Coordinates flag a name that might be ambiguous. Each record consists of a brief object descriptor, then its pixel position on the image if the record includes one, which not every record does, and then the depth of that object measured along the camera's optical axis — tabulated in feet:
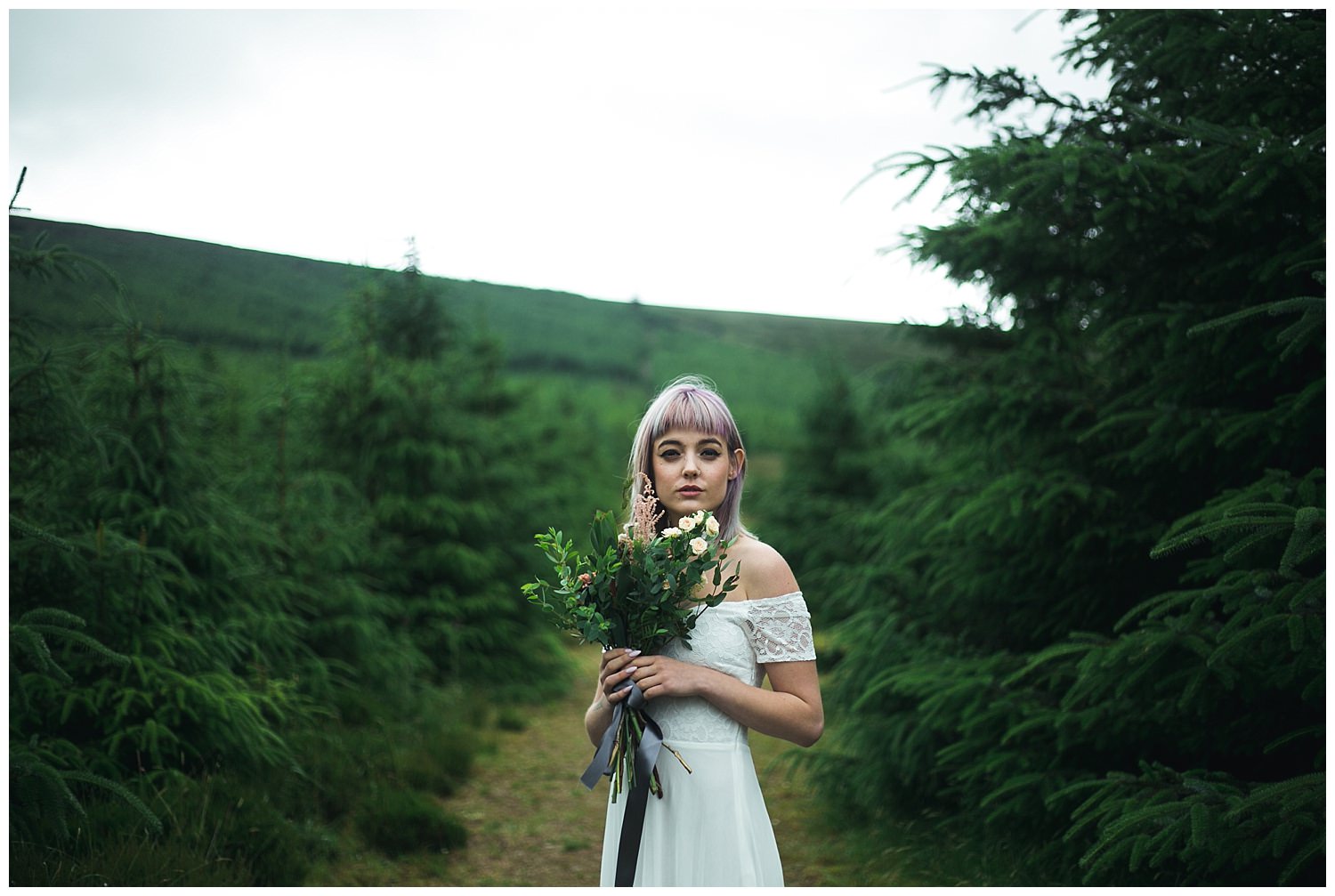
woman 7.38
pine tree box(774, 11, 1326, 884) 9.64
